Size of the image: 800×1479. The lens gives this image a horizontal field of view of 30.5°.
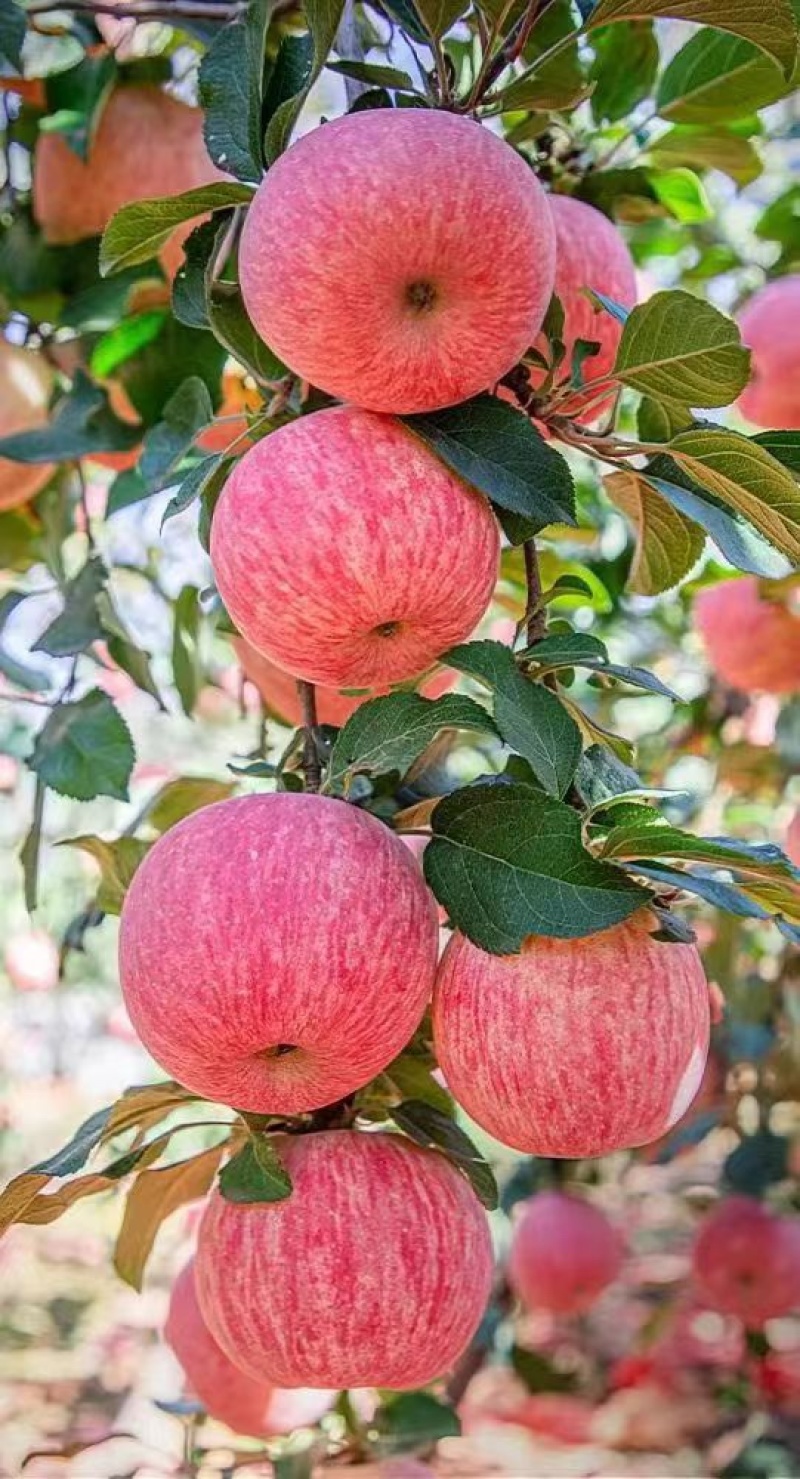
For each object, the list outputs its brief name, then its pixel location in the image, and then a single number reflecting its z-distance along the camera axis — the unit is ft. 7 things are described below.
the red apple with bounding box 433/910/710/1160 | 2.52
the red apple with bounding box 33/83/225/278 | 4.41
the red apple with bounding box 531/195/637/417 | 3.22
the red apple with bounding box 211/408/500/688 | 2.50
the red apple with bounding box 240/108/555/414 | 2.37
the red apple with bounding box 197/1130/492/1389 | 2.77
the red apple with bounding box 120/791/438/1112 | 2.44
